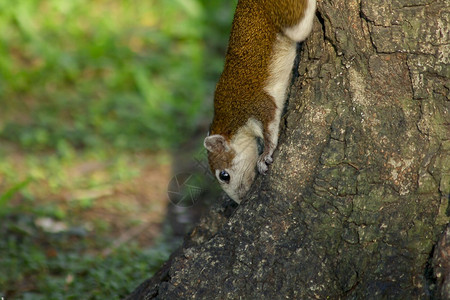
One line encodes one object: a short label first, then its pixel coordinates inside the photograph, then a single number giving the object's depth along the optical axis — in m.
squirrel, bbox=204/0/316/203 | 6.50
